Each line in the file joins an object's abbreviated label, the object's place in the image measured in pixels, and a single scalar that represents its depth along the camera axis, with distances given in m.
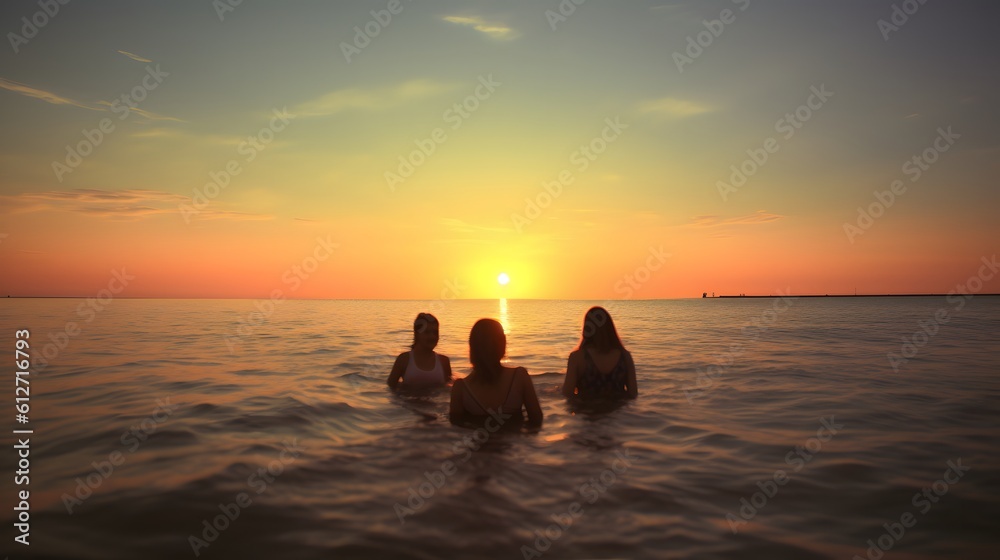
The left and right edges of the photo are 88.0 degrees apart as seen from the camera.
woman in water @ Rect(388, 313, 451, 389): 9.92
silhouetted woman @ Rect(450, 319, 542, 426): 6.98
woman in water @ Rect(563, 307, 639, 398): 8.38
